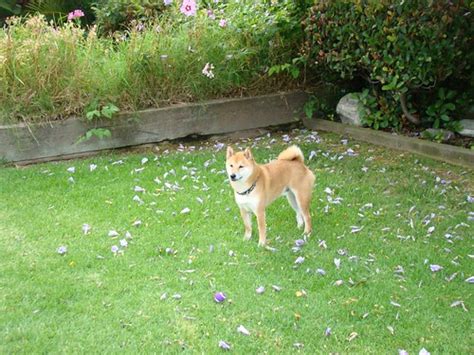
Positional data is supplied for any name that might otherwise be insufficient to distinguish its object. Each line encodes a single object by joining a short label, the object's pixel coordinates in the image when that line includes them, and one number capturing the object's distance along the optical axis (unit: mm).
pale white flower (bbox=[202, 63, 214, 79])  7258
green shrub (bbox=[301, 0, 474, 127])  5855
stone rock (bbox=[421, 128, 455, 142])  6426
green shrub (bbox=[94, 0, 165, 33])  8891
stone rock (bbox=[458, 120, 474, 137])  6488
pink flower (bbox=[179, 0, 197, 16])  7454
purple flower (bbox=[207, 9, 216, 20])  7973
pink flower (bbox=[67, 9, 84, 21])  7406
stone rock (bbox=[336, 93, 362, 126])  7363
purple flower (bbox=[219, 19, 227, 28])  7664
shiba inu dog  4133
